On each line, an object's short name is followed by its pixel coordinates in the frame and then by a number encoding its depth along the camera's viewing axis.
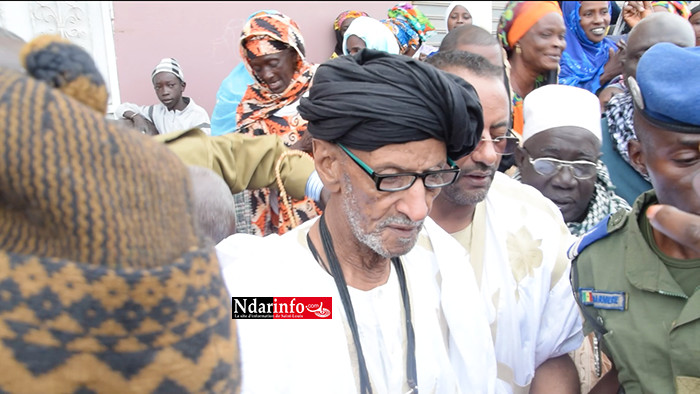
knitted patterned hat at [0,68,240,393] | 0.60
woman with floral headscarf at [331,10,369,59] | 4.95
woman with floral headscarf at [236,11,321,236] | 3.80
